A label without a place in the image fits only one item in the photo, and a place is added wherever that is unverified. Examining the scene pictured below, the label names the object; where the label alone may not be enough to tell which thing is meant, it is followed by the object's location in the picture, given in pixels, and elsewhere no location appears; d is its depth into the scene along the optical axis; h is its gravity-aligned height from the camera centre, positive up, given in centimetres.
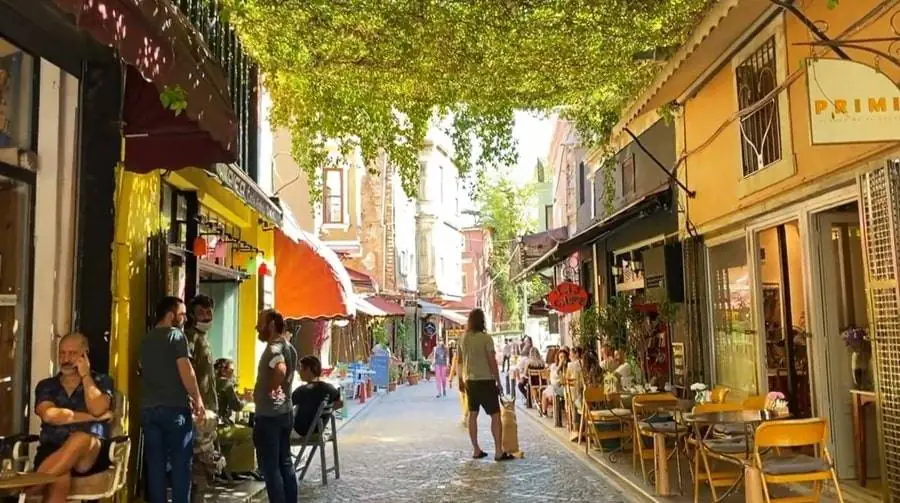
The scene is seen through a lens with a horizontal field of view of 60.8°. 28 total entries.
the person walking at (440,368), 2125 -85
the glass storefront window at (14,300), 506 +33
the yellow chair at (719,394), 774 -66
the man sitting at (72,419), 439 -43
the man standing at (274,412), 638 -59
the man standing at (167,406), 575 -46
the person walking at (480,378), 995 -54
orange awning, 1157 +92
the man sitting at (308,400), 815 -63
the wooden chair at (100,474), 448 -76
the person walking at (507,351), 2654 -57
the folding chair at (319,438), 800 -103
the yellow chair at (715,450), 630 -99
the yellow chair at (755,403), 709 -69
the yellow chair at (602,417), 942 -103
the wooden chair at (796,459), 523 -94
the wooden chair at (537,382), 1586 -102
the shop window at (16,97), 515 +173
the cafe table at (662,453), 724 -115
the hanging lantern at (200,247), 803 +102
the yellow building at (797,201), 602 +127
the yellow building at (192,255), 611 +95
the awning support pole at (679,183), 1107 +214
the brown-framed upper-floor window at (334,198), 2786 +518
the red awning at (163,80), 379 +159
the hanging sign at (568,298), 1475 +69
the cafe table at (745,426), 558 -79
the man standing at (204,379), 668 -33
